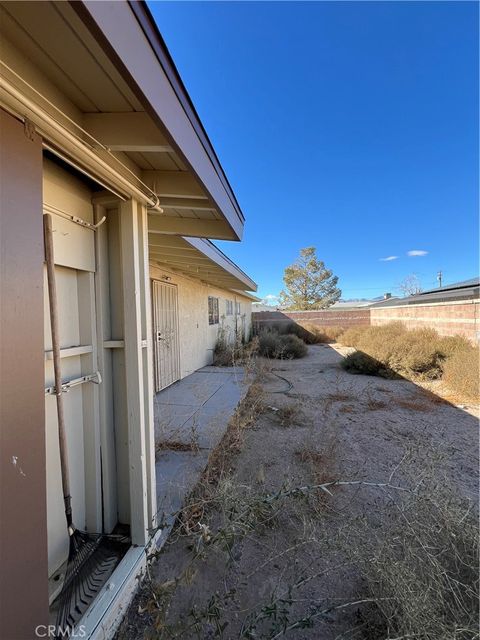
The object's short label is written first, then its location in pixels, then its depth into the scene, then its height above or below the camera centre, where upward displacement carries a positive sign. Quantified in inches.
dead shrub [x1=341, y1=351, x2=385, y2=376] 309.3 -55.5
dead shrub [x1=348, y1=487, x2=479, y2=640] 46.4 -49.0
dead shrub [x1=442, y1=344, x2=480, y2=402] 223.1 -51.4
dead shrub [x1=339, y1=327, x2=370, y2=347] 485.4 -39.9
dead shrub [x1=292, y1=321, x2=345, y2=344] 645.9 -40.9
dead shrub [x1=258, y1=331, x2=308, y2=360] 428.8 -45.3
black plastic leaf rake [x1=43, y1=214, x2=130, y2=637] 52.1 -51.4
